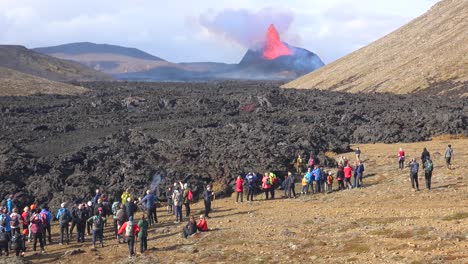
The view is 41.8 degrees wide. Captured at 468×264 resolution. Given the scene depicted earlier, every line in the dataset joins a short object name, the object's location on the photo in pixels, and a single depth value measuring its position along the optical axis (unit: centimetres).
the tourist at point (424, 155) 3588
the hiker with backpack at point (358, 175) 3469
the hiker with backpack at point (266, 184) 3500
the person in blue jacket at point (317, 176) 3509
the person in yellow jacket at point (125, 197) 2979
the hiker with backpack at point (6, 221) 2433
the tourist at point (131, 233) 2297
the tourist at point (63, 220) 2670
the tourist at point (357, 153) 4559
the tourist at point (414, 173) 3172
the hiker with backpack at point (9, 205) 2990
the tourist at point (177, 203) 2944
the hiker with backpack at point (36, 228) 2516
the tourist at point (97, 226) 2562
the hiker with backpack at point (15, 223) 2498
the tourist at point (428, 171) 3086
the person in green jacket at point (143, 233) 2330
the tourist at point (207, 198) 3060
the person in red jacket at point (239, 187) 3472
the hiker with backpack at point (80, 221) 2711
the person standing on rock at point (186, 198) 3156
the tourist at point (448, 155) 3762
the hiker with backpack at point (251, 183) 3528
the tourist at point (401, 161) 3997
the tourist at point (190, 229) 2588
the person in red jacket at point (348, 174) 3497
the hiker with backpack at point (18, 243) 2431
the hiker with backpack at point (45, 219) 2684
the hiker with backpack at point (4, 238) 2416
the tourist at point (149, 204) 2920
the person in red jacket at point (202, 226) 2631
